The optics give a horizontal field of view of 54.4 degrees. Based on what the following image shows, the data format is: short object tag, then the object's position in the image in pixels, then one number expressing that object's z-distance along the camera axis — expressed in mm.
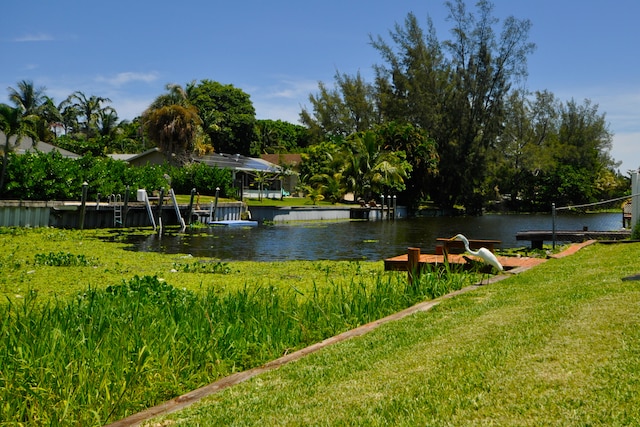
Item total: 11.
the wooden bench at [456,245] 12146
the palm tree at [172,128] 56438
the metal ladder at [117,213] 33922
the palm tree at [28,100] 56875
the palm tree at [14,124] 35344
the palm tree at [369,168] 57094
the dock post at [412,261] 10875
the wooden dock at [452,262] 11891
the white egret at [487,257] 10719
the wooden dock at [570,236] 21469
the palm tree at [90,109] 72962
